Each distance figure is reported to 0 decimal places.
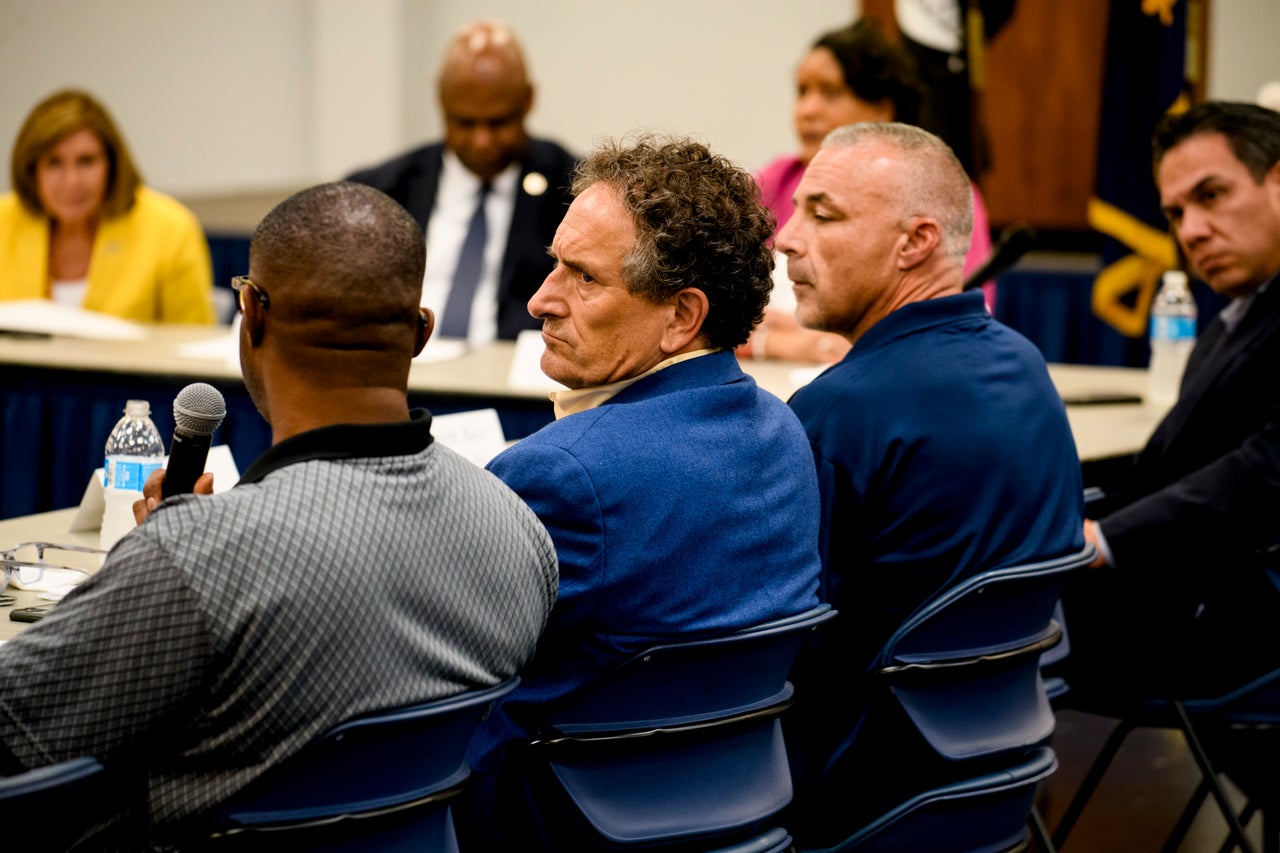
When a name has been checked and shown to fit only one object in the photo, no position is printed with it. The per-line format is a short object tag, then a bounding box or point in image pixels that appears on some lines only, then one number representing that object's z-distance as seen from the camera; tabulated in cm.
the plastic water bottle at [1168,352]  712
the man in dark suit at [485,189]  848
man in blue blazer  299
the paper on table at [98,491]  420
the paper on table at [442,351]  763
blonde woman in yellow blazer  855
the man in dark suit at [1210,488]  494
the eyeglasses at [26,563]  359
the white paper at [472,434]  459
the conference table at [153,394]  679
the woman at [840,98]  764
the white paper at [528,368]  673
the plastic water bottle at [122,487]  407
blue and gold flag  1052
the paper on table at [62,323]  801
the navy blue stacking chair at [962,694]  355
